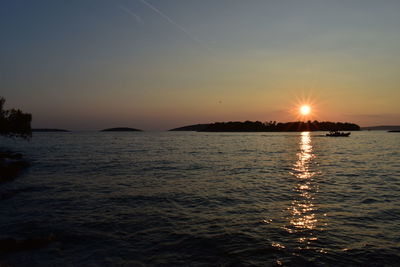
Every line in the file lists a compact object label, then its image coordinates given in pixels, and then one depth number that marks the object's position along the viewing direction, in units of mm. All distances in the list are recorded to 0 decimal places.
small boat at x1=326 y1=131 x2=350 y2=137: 181250
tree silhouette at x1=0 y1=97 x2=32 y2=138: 60969
